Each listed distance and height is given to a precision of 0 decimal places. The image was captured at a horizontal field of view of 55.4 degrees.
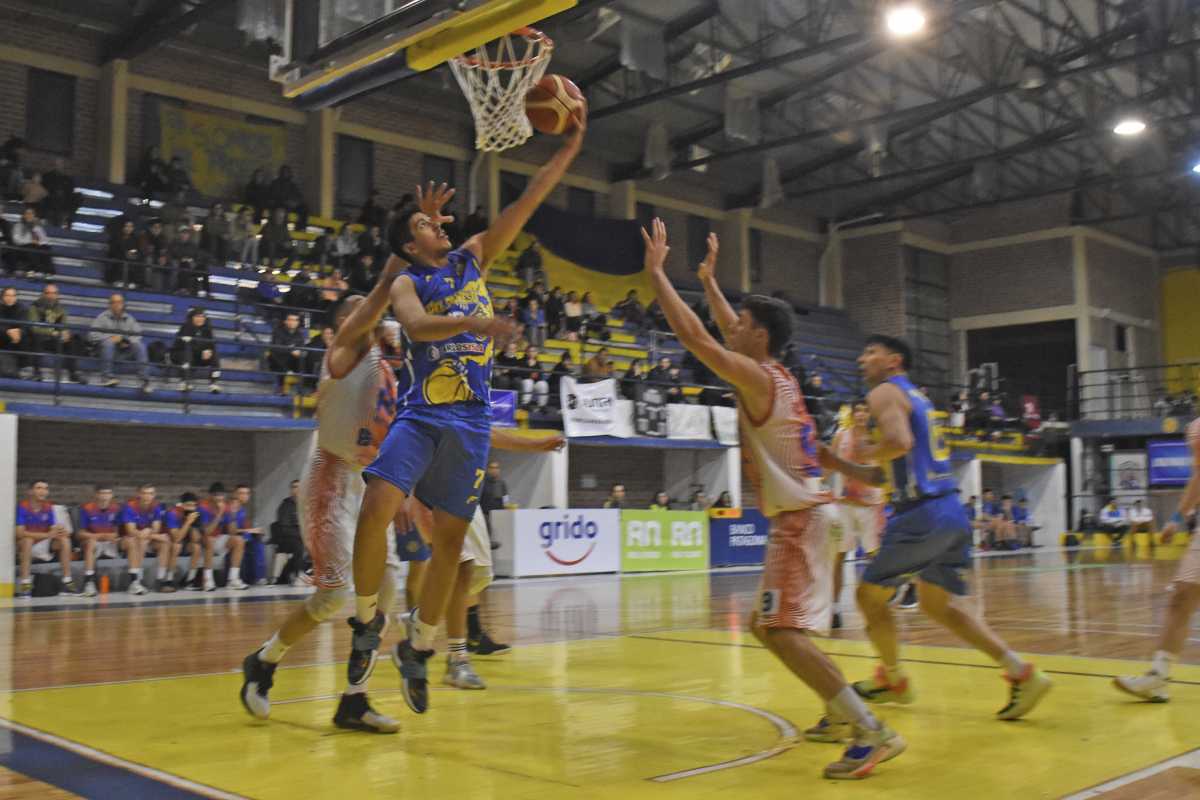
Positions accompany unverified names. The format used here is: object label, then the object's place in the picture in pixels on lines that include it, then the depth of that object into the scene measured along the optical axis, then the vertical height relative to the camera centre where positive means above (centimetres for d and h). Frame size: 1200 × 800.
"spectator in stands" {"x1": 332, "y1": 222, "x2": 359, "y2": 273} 2052 +436
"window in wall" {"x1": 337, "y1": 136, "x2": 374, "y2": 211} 2398 +686
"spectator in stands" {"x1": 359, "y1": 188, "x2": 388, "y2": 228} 2191 +537
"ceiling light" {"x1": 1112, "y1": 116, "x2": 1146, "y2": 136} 2298 +741
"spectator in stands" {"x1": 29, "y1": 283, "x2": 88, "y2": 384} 1452 +206
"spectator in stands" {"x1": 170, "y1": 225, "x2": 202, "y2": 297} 1752 +361
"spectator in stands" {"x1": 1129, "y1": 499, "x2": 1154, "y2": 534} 2628 -60
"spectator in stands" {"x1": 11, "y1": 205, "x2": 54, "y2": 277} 1612 +358
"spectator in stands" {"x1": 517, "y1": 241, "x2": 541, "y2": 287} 2400 +491
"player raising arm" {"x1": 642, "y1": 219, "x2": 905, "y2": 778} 385 -3
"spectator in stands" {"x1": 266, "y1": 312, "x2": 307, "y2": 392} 1652 +220
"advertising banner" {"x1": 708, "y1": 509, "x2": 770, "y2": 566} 2034 -81
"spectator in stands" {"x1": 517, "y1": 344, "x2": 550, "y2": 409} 1862 +178
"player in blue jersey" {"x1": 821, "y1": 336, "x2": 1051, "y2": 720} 480 -18
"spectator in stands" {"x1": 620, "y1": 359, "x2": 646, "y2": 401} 2050 +206
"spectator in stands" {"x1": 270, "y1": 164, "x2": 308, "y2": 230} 2102 +555
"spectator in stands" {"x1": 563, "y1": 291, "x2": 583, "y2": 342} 2253 +357
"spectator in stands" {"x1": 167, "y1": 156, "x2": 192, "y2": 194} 1958 +549
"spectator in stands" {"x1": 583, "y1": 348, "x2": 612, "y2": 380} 2003 +226
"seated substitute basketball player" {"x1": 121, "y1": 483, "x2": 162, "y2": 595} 1397 -41
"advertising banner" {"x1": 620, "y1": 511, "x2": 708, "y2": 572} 1864 -78
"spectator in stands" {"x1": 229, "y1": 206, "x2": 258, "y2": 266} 1908 +431
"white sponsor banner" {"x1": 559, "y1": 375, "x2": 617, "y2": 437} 1905 +147
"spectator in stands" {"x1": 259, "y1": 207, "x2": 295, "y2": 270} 1930 +432
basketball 507 +173
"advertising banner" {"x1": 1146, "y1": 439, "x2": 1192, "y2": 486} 2675 +71
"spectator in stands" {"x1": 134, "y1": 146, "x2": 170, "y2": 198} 1947 +549
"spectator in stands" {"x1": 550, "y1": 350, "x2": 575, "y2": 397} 1931 +202
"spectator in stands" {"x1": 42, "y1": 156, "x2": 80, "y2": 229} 1775 +462
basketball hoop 909 +347
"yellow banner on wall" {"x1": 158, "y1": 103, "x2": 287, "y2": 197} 2156 +676
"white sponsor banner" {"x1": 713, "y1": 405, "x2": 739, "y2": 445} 2150 +131
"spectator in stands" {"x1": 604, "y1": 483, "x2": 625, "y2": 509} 1925 -7
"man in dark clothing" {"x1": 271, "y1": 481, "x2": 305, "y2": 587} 1530 -62
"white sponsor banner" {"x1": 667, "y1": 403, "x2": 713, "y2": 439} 2067 +132
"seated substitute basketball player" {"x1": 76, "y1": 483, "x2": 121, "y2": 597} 1395 -35
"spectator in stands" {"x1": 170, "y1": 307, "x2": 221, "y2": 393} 1557 +202
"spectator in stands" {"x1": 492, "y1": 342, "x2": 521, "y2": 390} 1866 +203
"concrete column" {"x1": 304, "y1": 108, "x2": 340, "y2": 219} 2306 +675
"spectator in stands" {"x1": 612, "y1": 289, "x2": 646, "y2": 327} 2520 +408
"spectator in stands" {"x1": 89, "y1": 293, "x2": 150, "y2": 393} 1512 +208
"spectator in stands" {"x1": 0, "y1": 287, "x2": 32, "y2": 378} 1402 +200
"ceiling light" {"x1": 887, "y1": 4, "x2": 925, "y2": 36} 1761 +736
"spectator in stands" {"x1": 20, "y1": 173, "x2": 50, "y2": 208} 1733 +463
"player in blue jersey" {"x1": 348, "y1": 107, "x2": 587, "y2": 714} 450 +24
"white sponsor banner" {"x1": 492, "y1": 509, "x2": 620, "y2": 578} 1684 -71
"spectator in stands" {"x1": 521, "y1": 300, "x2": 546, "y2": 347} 2055 +314
